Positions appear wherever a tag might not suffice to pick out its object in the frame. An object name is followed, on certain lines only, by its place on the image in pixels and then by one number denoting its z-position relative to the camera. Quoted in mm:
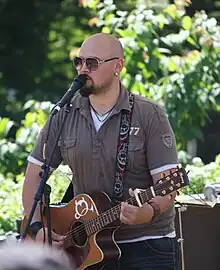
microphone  7180
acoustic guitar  6805
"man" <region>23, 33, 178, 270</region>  7066
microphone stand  7150
